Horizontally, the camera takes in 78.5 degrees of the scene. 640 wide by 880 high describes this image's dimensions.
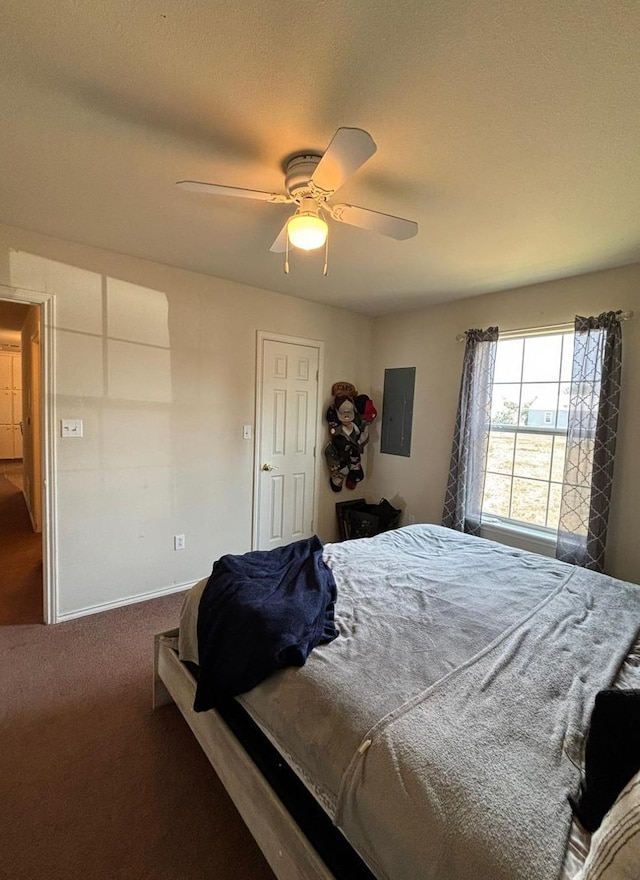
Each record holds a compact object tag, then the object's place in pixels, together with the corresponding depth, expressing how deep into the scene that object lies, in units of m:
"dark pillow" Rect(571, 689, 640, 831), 0.79
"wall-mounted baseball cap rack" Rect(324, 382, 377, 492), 3.88
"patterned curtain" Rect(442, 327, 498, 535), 3.15
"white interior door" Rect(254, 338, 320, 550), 3.47
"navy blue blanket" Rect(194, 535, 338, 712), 1.29
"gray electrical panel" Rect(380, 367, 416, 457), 3.81
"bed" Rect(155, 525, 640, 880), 0.80
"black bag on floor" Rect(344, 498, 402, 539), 3.76
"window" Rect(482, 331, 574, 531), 2.86
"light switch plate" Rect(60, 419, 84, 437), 2.52
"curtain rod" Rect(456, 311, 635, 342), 2.47
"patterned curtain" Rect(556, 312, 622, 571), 2.50
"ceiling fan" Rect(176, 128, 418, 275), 1.29
